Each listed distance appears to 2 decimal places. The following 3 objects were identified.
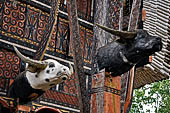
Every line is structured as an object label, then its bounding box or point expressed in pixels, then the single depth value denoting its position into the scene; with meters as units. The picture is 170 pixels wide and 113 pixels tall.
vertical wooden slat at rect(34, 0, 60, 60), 10.73
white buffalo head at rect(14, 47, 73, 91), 10.37
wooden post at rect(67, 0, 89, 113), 9.44
